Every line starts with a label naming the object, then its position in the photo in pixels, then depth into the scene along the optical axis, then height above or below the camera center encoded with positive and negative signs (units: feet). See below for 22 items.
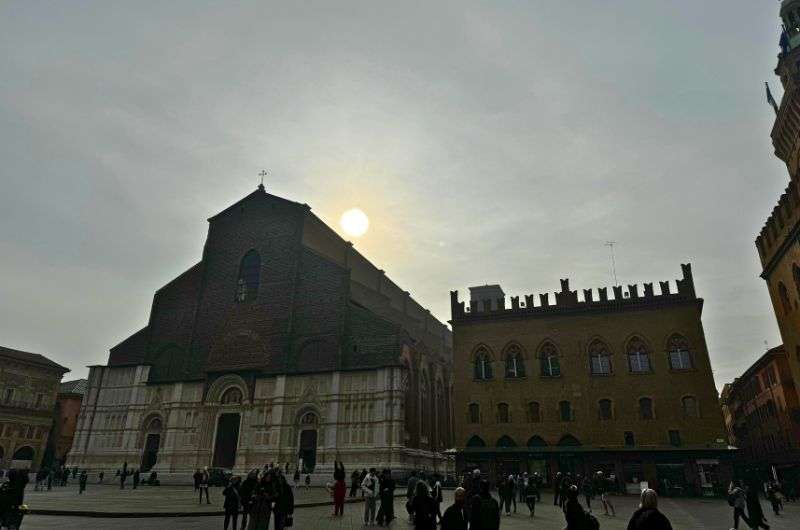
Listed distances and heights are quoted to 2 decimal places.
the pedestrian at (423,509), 24.35 -2.12
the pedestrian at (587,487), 62.04 -2.84
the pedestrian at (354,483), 70.40 -2.77
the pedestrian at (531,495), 56.29 -3.37
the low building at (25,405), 164.04 +17.34
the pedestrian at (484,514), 23.32 -2.23
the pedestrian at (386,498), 46.26 -3.09
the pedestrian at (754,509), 39.27 -3.28
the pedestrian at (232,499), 38.20 -2.73
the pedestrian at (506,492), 58.70 -3.25
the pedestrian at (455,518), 21.85 -2.26
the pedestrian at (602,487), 57.72 -2.68
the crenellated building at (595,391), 91.35 +13.50
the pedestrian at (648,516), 18.07 -1.79
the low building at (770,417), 119.86 +12.78
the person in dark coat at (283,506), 33.40 -2.81
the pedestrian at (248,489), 35.01 -1.82
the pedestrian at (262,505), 32.65 -2.66
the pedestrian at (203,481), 65.87 -2.53
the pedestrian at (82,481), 83.98 -3.33
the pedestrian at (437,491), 41.21 -2.21
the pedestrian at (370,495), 46.86 -2.87
